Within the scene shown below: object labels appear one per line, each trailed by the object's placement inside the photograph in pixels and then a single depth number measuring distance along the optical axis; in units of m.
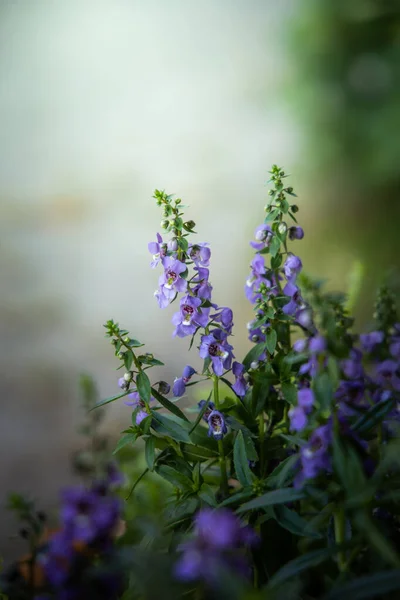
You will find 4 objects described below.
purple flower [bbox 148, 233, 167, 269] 0.69
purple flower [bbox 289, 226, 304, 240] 0.72
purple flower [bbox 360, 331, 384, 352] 0.68
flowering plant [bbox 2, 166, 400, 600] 0.46
